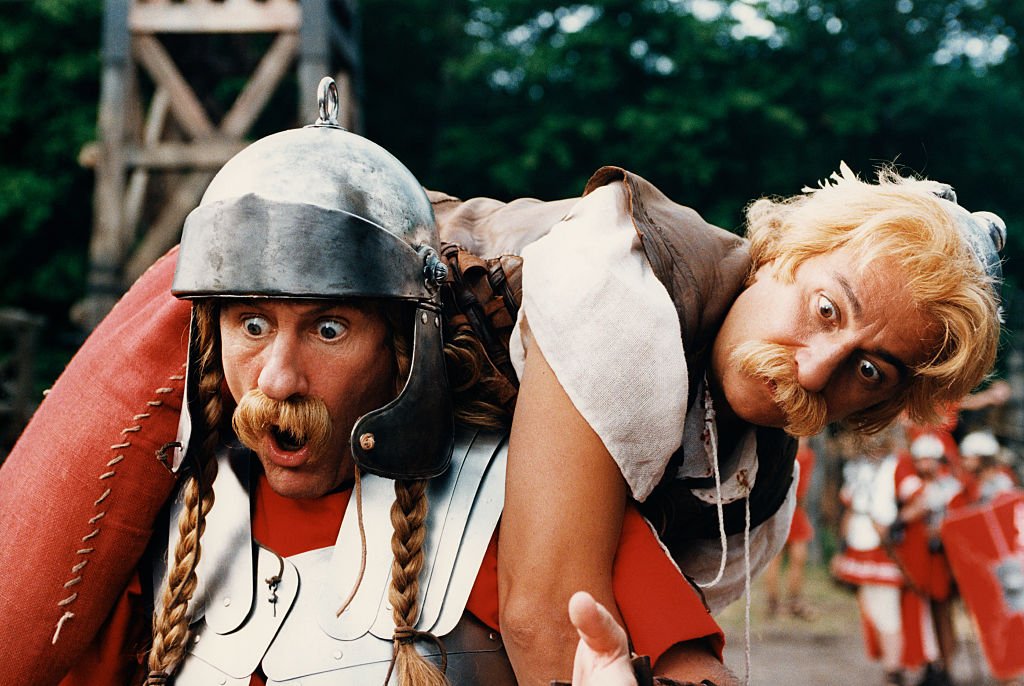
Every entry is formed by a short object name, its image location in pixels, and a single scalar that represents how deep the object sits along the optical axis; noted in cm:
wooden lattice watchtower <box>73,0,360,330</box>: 575
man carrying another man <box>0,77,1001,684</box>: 178
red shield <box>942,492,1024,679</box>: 597
